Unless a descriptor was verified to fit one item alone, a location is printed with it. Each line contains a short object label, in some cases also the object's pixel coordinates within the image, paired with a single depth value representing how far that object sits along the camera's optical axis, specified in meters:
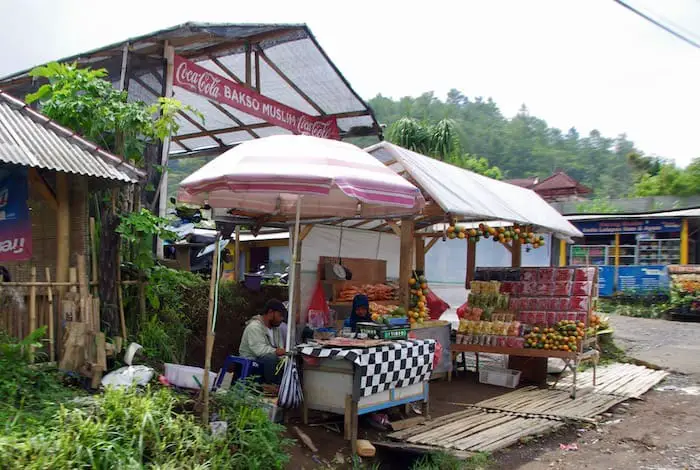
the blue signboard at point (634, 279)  19.58
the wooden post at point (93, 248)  6.74
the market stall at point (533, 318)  9.05
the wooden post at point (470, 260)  12.20
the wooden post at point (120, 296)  6.88
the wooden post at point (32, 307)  5.90
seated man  6.89
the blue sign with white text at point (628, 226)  20.05
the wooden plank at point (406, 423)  6.73
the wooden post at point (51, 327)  6.03
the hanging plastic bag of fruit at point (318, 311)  9.05
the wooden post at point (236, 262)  10.54
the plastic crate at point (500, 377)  9.48
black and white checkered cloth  6.20
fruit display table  8.78
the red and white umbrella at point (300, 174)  5.42
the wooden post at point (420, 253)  11.59
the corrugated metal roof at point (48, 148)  5.72
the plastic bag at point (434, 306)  10.70
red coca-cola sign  9.61
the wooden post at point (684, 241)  19.62
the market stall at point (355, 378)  6.16
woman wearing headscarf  8.41
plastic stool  6.59
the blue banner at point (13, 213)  6.27
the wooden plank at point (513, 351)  8.85
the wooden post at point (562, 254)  22.19
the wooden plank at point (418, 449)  5.88
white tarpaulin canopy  8.08
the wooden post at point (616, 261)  20.42
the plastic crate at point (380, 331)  6.90
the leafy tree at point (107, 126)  6.89
